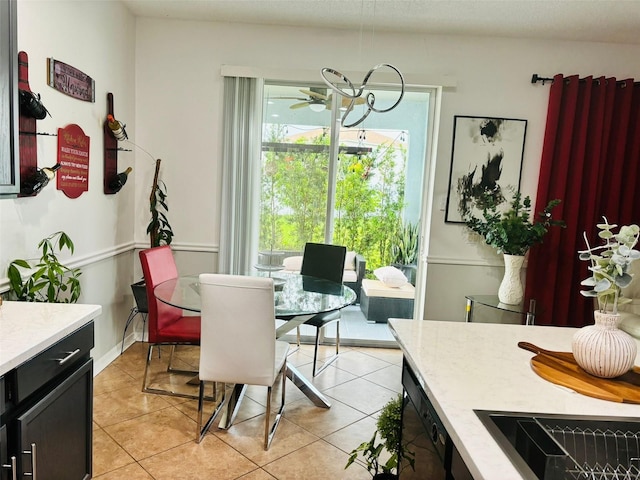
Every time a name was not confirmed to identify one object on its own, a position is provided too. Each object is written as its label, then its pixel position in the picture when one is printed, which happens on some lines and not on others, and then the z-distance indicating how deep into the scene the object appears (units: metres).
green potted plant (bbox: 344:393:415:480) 1.87
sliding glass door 4.07
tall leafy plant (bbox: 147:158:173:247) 3.76
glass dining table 2.61
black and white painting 3.95
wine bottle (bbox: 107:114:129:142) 3.36
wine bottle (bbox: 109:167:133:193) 3.46
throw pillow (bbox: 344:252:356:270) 4.26
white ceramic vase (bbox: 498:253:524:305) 3.69
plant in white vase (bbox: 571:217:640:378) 1.30
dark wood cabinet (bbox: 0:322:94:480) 1.37
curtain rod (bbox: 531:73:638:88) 3.88
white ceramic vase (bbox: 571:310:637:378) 1.32
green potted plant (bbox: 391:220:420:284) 4.23
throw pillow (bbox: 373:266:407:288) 4.27
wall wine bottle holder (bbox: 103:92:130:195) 3.41
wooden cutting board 1.26
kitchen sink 0.98
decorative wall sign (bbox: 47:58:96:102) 2.66
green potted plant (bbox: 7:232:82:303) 2.26
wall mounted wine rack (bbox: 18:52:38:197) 2.37
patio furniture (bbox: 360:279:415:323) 4.32
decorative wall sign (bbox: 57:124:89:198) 2.81
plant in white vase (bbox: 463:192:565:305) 3.60
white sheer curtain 3.91
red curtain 3.80
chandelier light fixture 2.36
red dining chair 2.85
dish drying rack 0.99
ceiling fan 4.02
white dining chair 2.27
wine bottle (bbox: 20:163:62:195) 2.42
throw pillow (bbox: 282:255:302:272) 4.18
